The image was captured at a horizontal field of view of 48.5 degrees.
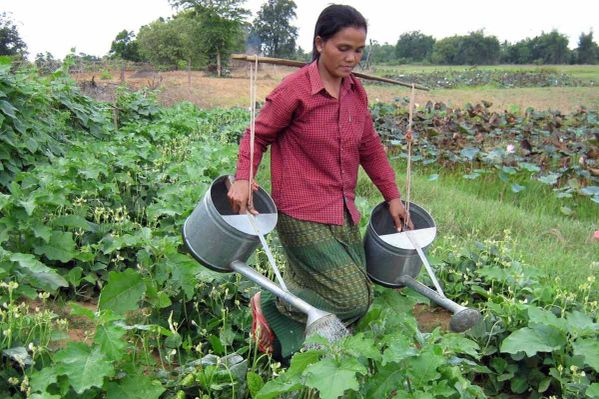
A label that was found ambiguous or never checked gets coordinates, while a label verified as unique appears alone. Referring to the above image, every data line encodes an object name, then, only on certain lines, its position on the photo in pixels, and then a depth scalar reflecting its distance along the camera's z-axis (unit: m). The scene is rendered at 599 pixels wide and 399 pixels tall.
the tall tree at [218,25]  34.56
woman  2.36
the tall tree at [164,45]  36.75
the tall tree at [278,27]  47.47
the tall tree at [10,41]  23.26
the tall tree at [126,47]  45.56
